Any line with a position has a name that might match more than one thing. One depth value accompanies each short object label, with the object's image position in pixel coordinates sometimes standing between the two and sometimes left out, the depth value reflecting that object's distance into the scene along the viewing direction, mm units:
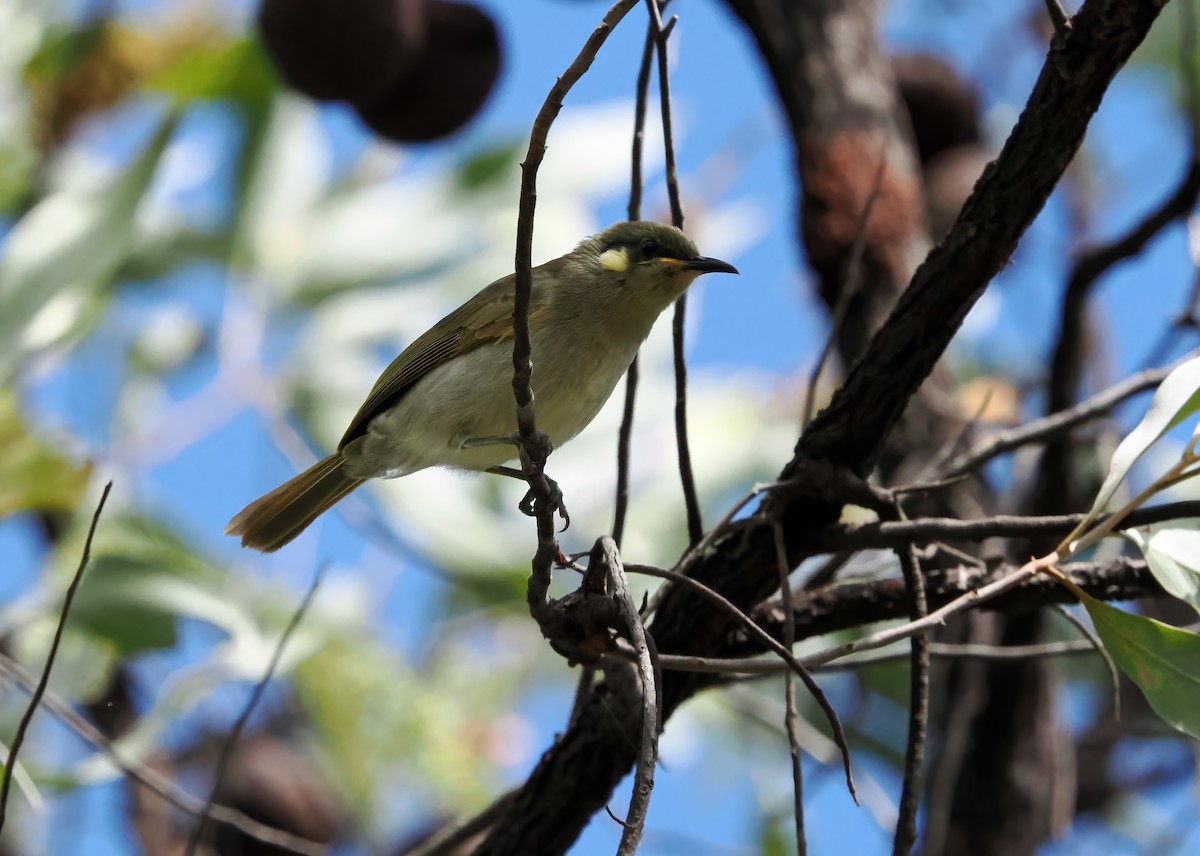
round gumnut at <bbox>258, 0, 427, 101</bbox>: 9187
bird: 6867
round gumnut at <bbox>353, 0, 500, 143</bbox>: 10242
